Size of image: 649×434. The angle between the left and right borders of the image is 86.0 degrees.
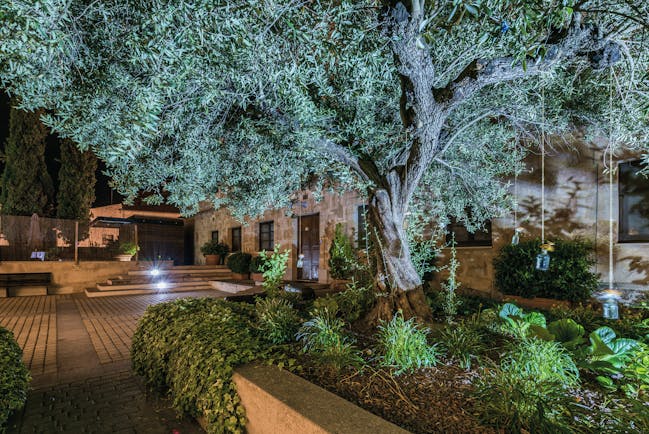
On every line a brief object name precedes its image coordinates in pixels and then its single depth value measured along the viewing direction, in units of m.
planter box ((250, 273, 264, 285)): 13.76
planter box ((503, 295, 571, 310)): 6.46
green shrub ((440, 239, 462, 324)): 4.74
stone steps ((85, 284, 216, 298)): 12.04
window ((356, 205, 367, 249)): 9.41
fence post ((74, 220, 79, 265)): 13.39
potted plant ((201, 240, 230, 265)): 17.98
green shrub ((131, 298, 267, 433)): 2.98
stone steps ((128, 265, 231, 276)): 14.45
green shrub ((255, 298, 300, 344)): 4.00
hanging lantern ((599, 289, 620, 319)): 3.07
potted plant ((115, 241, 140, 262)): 14.87
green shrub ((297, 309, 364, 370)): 3.22
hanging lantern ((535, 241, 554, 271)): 3.89
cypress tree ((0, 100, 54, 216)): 14.50
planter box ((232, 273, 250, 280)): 15.25
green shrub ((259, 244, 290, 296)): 5.98
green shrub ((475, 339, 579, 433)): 2.19
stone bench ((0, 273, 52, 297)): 11.56
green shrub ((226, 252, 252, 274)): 14.81
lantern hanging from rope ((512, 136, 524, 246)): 7.48
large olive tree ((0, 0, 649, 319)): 3.08
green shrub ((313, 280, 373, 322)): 5.11
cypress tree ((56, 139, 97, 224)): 15.75
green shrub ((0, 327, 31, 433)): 3.08
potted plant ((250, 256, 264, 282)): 13.81
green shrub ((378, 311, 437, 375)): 3.19
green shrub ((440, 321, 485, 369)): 3.42
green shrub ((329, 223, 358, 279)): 9.75
